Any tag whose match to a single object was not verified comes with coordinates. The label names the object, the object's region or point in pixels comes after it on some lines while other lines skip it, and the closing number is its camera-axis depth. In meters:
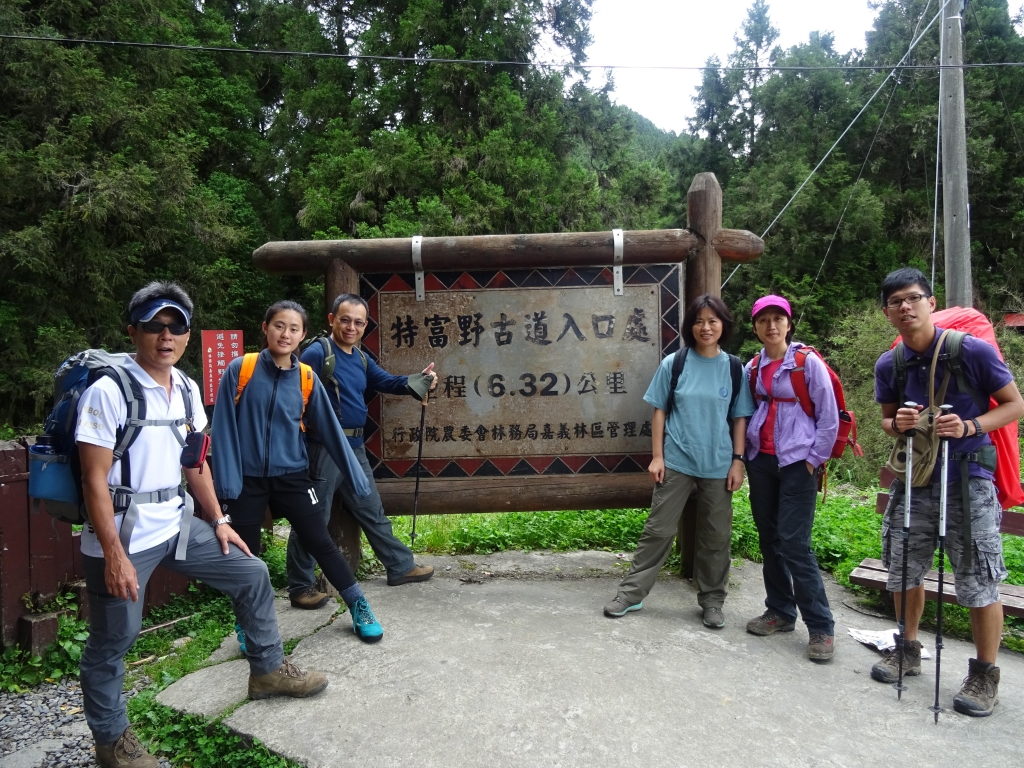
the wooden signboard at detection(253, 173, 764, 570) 4.38
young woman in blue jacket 3.18
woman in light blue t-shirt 3.64
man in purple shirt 2.78
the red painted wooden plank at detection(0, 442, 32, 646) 3.47
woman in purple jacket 3.28
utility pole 8.55
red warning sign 6.02
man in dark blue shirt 3.81
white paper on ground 3.44
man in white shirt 2.30
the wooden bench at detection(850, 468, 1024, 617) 3.59
